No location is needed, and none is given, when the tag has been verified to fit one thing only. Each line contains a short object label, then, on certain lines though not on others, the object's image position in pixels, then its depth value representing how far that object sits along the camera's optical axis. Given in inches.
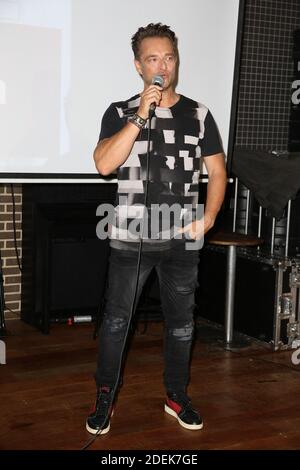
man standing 93.3
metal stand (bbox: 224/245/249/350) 150.0
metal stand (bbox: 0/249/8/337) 149.5
